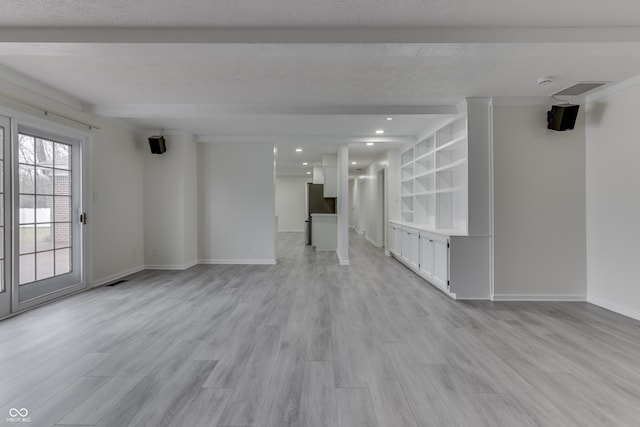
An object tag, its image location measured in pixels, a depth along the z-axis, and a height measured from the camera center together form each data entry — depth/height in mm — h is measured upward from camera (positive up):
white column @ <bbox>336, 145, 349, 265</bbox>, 6703 +121
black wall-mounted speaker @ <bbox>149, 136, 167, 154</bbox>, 5668 +1239
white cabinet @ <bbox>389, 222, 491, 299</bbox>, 4152 -756
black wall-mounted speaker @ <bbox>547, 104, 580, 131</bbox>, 3861 +1170
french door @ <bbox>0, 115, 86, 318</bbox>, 3432 -47
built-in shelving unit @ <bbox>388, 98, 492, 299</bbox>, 4148 +1
